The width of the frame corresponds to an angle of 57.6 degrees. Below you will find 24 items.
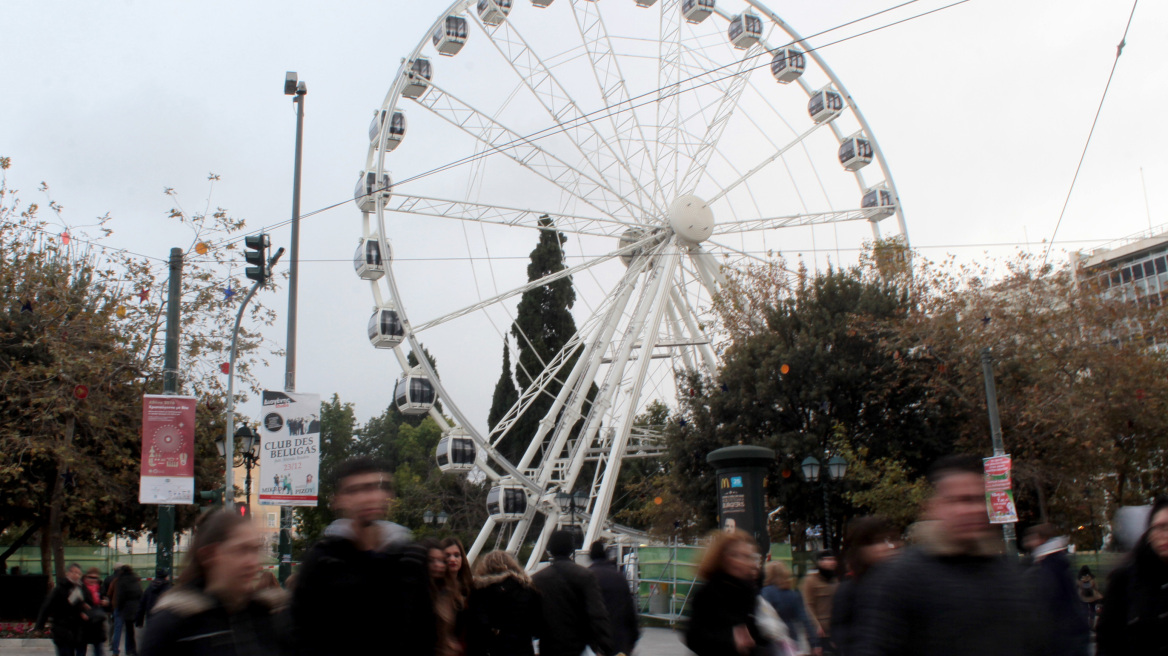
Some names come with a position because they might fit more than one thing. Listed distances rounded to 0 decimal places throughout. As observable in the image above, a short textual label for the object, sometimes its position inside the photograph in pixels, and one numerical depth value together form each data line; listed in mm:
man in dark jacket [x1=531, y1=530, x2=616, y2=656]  6422
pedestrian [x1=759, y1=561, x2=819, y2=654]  8172
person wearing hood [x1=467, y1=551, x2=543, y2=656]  6188
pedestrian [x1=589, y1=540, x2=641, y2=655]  7324
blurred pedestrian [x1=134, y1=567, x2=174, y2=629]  13406
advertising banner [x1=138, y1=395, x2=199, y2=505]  13281
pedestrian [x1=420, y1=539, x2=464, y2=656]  5875
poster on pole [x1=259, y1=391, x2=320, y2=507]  13344
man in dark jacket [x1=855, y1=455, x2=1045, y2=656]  3043
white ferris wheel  28672
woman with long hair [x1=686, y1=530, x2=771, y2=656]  5418
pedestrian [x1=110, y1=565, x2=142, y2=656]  14469
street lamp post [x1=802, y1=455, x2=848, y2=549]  20783
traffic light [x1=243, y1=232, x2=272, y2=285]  15648
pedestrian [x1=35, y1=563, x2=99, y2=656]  12906
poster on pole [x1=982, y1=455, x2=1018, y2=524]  16875
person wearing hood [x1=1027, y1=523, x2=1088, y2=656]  3829
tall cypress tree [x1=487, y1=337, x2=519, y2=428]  56031
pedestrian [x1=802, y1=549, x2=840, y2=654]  7609
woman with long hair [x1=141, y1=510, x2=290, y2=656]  3270
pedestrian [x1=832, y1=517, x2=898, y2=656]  5543
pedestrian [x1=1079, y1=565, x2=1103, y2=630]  18636
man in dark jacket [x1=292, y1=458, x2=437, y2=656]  3828
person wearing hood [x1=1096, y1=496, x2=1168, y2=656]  4391
